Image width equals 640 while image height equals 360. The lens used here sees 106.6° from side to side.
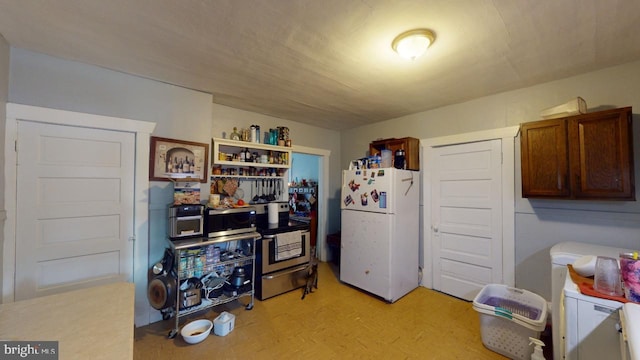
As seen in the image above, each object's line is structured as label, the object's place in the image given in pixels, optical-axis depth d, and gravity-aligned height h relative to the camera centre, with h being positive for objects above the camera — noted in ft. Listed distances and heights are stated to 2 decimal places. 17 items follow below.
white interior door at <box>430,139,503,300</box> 8.97 -1.34
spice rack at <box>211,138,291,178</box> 9.82 +1.13
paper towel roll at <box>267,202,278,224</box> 10.56 -1.30
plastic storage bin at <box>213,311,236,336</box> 7.20 -4.30
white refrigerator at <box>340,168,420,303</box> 9.34 -1.97
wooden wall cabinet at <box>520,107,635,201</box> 6.10 +0.77
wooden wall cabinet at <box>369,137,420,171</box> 10.67 +1.69
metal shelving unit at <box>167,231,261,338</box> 7.10 -2.71
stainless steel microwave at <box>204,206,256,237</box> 8.04 -1.33
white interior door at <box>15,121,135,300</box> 6.25 -0.68
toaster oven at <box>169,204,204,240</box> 7.38 -1.17
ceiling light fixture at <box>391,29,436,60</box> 5.28 +3.26
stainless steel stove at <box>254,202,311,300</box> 9.53 -2.92
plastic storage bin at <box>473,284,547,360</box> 6.12 -3.77
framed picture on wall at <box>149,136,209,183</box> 7.92 +0.84
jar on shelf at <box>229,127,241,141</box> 10.33 +2.10
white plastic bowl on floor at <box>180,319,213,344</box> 6.75 -4.38
